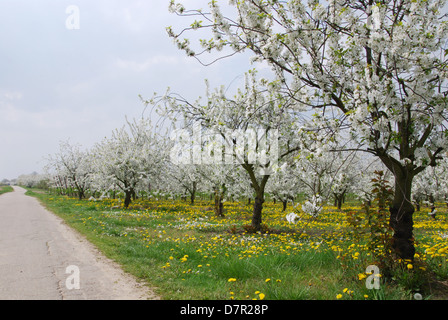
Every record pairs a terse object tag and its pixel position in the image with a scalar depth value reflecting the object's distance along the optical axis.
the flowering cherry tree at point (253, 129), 10.92
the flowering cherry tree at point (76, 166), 35.06
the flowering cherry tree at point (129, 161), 20.97
